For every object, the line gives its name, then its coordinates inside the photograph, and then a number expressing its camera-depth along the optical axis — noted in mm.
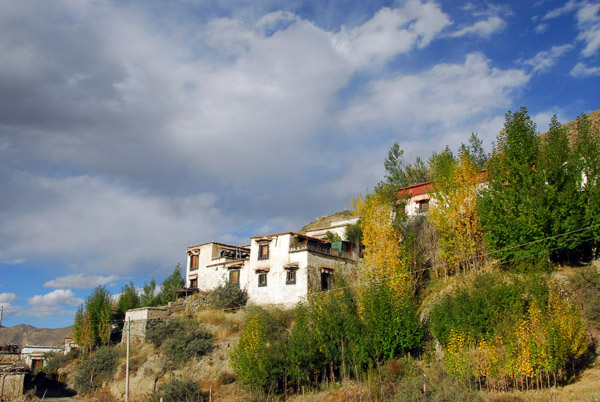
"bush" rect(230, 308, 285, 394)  29500
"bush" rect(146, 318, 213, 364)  36531
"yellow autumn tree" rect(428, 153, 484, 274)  32969
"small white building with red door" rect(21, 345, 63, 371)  54209
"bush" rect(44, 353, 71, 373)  47262
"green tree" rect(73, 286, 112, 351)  47094
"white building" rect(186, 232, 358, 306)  38531
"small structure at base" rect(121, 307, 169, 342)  41844
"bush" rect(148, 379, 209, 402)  31453
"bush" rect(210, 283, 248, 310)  40750
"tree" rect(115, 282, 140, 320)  50594
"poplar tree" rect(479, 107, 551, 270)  28641
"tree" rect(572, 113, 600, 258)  28219
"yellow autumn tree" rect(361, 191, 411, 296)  32500
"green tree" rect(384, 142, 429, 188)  57762
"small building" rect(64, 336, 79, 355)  49844
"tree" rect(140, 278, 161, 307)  53031
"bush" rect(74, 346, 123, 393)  40656
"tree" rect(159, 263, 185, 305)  52375
